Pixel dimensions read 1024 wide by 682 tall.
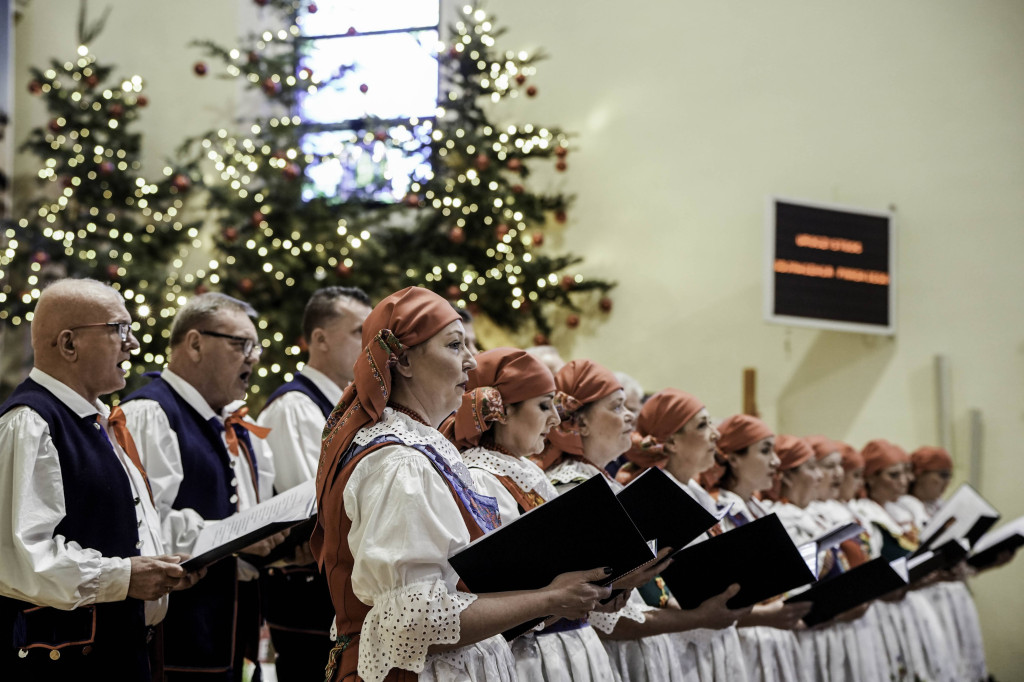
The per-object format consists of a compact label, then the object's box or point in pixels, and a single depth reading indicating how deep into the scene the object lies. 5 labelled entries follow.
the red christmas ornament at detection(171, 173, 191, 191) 7.57
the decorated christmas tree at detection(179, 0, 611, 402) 7.28
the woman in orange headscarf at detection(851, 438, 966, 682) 5.25
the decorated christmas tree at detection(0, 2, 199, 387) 7.38
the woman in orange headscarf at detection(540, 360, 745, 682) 3.25
